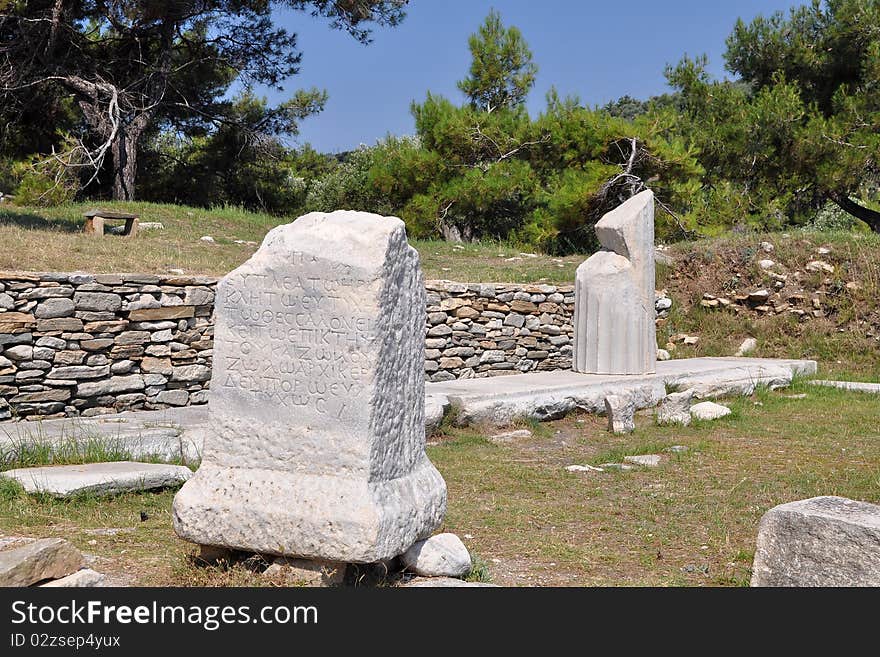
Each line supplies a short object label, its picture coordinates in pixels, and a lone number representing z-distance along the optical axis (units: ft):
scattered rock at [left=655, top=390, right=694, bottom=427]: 27.69
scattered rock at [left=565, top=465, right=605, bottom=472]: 20.79
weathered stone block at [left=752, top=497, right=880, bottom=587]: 10.26
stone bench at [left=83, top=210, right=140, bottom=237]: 38.68
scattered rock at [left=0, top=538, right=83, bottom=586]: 9.95
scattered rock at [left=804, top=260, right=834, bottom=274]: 43.04
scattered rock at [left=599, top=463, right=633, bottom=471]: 20.94
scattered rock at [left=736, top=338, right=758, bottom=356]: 41.83
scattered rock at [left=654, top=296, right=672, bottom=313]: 43.61
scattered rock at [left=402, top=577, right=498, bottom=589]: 11.06
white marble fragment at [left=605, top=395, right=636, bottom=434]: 26.55
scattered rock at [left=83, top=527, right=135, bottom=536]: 13.70
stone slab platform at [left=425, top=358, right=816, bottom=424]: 25.90
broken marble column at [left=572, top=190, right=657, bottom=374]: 30.32
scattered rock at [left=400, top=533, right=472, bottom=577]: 11.52
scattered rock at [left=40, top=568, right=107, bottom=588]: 10.06
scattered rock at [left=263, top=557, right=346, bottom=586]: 10.91
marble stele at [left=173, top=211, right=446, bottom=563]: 10.73
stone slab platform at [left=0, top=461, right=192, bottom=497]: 15.39
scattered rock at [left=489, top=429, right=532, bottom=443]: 24.89
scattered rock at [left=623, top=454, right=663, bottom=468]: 21.30
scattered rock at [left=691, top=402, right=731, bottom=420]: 28.40
